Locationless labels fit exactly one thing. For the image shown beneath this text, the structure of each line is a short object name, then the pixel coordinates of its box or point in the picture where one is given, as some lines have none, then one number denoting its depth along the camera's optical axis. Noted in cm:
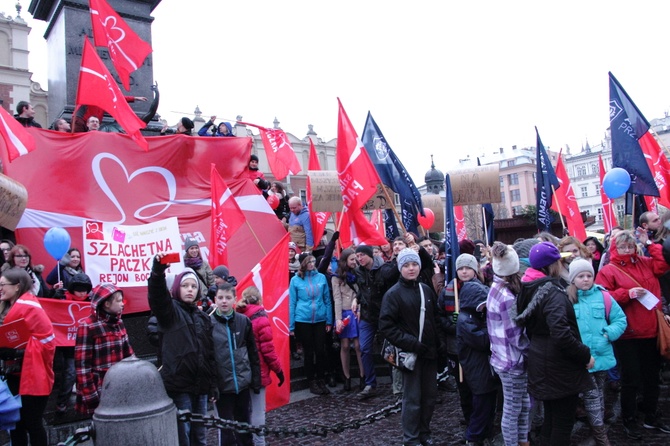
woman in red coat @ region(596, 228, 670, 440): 582
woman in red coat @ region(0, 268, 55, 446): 493
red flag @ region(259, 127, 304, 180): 1505
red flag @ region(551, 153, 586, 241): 1203
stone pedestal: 1076
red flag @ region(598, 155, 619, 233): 1358
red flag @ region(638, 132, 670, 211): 936
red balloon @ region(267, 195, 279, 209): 1191
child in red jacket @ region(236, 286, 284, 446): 548
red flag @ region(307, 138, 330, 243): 1098
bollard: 325
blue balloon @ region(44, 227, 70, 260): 731
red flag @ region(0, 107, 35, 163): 718
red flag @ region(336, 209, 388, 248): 898
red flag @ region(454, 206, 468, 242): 1391
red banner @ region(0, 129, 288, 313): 824
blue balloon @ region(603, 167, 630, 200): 929
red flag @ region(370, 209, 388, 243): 1445
